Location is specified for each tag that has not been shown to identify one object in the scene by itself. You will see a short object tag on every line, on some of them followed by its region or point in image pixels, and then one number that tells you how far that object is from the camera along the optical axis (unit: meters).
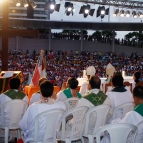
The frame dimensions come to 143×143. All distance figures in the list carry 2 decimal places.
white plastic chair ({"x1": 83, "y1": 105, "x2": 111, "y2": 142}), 4.33
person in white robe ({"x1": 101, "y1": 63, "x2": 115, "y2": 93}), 8.24
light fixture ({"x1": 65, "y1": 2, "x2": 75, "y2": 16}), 19.30
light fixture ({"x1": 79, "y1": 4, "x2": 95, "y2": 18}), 19.42
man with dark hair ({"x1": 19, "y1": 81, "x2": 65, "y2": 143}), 4.02
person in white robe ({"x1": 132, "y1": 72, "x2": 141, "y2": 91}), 7.42
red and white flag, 7.75
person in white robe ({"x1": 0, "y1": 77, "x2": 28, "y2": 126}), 4.92
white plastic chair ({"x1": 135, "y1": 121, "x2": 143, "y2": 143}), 3.48
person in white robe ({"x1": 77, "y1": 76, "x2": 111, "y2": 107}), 4.82
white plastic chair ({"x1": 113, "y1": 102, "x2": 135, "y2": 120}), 4.79
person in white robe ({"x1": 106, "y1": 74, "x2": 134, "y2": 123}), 5.37
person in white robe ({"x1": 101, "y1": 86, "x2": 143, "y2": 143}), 3.53
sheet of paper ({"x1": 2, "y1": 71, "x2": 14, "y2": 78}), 6.16
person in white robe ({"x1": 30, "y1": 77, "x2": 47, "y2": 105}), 5.24
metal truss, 18.09
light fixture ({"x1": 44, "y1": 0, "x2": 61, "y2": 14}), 19.84
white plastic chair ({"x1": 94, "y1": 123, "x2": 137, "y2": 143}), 3.23
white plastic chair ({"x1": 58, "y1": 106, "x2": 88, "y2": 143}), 4.34
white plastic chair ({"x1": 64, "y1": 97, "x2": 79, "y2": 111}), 5.13
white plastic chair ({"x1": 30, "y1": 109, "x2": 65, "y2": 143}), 3.91
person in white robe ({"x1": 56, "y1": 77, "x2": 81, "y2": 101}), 5.68
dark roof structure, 30.61
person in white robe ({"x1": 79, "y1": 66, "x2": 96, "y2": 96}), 7.21
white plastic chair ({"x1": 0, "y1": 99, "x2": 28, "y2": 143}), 4.66
